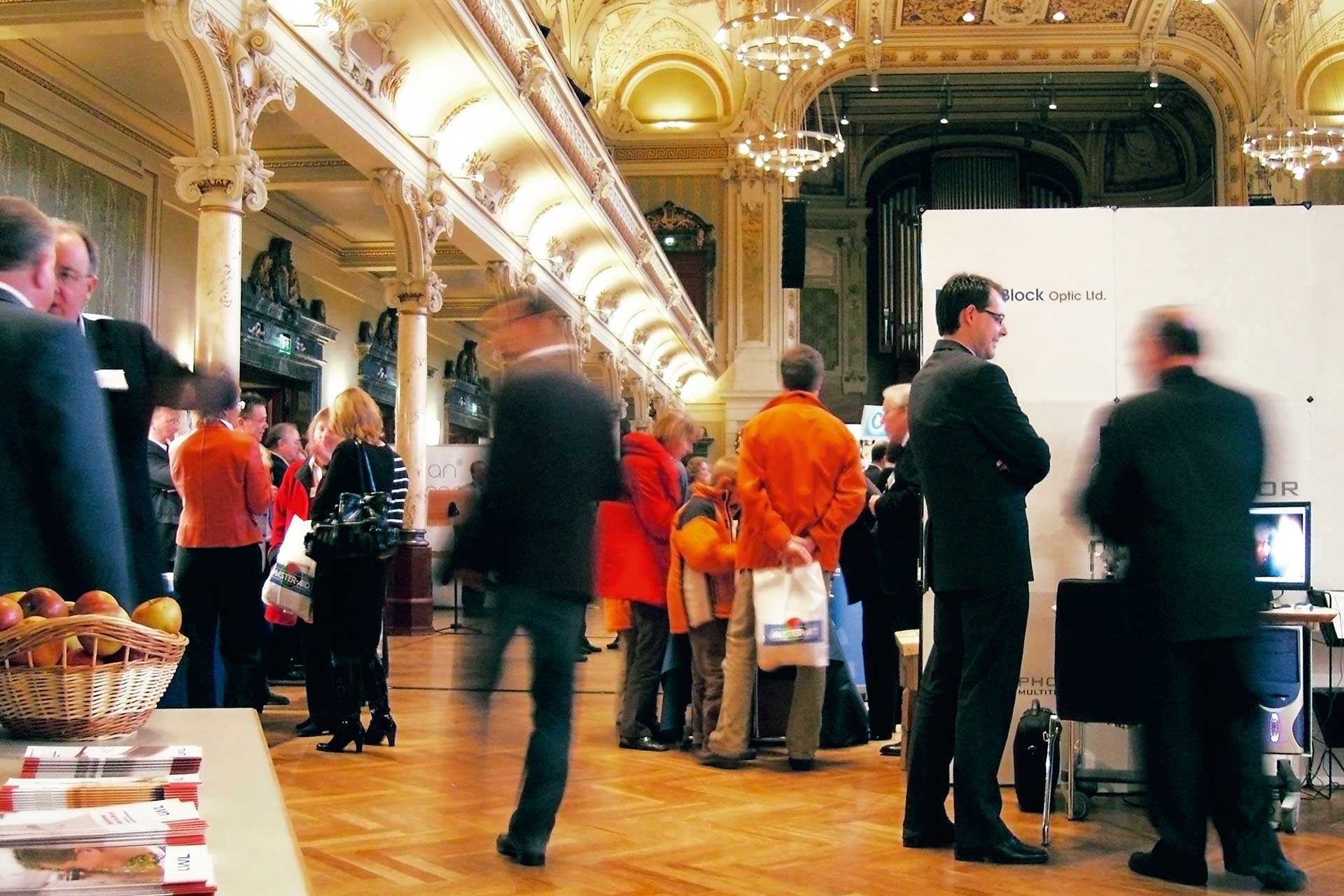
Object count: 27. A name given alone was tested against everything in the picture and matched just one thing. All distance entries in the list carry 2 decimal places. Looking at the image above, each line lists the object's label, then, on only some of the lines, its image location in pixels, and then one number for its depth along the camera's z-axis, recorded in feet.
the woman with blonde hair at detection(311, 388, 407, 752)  16.35
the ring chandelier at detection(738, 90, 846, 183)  60.23
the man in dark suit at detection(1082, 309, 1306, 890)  10.68
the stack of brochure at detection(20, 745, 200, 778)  4.42
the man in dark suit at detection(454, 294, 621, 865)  10.33
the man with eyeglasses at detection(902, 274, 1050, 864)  11.13
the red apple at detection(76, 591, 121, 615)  5.42
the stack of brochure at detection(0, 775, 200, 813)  3.79
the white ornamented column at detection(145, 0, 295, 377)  21.35
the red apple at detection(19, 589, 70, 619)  5.30
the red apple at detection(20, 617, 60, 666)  5.06
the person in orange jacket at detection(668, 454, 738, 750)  16.99
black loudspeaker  63.98
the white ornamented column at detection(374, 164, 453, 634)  32.96
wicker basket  5.06
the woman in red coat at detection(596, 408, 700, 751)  17.89
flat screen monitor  14.06
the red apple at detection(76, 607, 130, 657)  5.18
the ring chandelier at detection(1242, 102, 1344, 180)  55.67
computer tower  13.96
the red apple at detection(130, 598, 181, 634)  5.67
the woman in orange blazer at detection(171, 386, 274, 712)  15.67
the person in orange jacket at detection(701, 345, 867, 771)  15.60
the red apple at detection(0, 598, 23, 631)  5.10
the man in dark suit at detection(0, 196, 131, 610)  6.03
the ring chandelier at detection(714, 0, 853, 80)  46.75
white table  3.36
